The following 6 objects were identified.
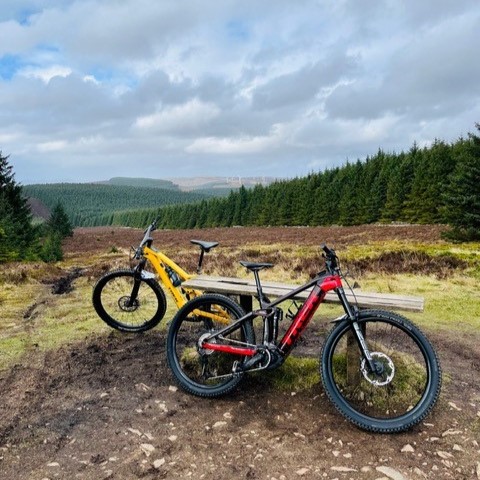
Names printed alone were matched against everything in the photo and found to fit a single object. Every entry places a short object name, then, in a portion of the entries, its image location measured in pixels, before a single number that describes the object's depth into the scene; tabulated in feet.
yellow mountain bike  22.71
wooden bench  16.02
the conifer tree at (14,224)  75.77
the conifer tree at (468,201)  80.79
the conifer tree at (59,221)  194.32
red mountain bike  14.21
